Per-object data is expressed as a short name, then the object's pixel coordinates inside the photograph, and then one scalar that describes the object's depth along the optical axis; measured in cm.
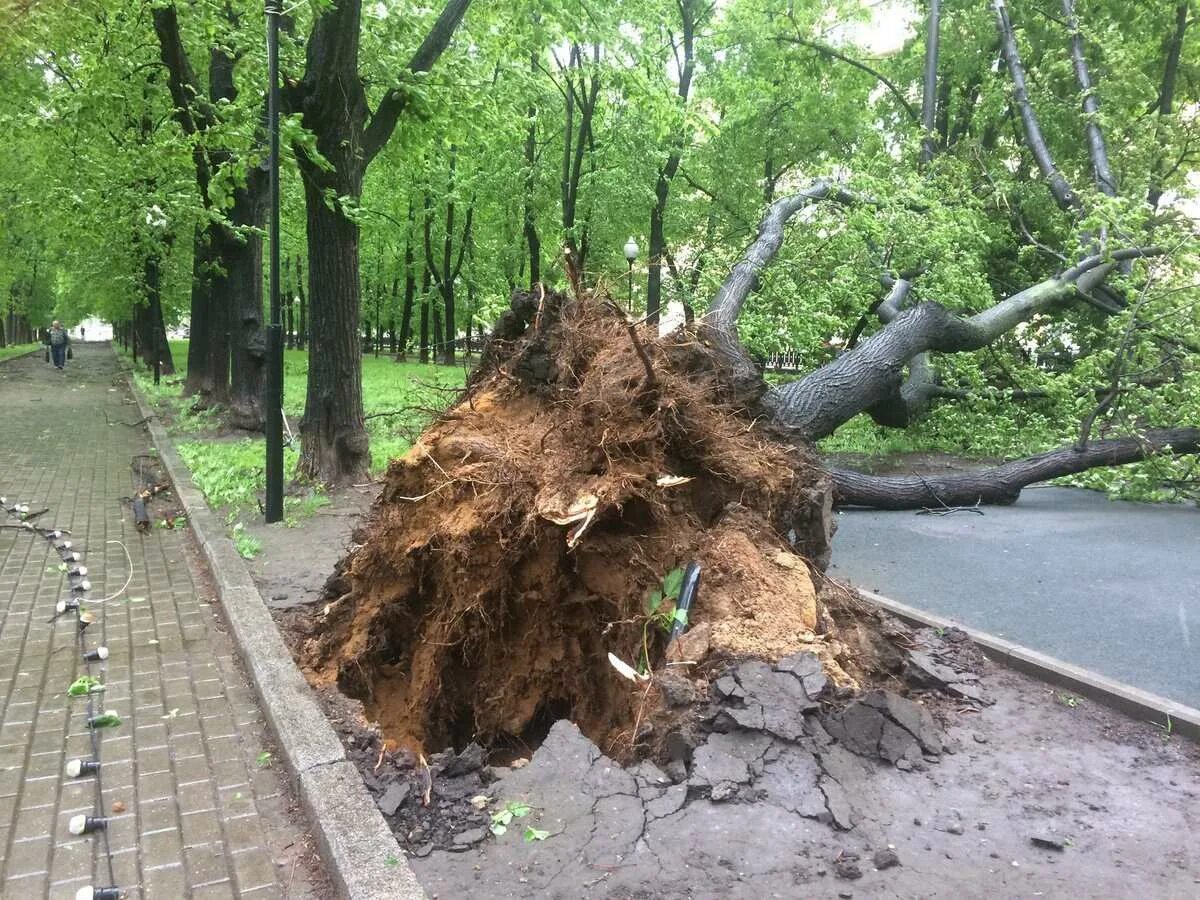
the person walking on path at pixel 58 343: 2998
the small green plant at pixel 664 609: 435
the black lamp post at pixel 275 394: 802
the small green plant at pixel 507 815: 330
